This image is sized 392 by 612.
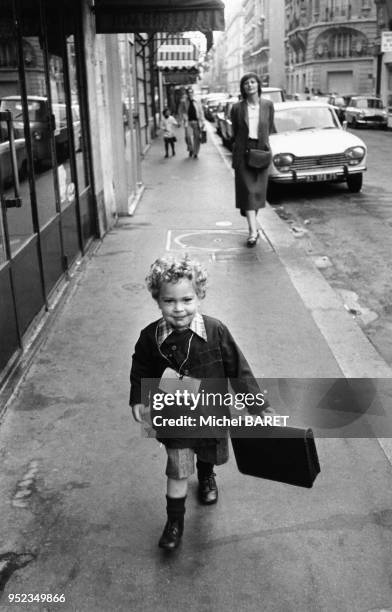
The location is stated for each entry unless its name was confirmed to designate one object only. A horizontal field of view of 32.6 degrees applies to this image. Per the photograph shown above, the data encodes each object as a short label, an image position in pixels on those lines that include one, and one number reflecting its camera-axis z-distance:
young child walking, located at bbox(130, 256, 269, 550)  2.82
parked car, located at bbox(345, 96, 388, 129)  35.25
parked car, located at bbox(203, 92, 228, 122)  43.94
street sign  38.16
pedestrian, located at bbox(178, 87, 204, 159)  19.08
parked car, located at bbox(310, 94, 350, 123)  38.16
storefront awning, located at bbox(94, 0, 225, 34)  8.83
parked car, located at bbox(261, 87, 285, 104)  23.31
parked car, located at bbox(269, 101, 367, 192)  12.41
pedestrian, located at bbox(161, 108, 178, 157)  19.56
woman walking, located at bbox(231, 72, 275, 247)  8.14
